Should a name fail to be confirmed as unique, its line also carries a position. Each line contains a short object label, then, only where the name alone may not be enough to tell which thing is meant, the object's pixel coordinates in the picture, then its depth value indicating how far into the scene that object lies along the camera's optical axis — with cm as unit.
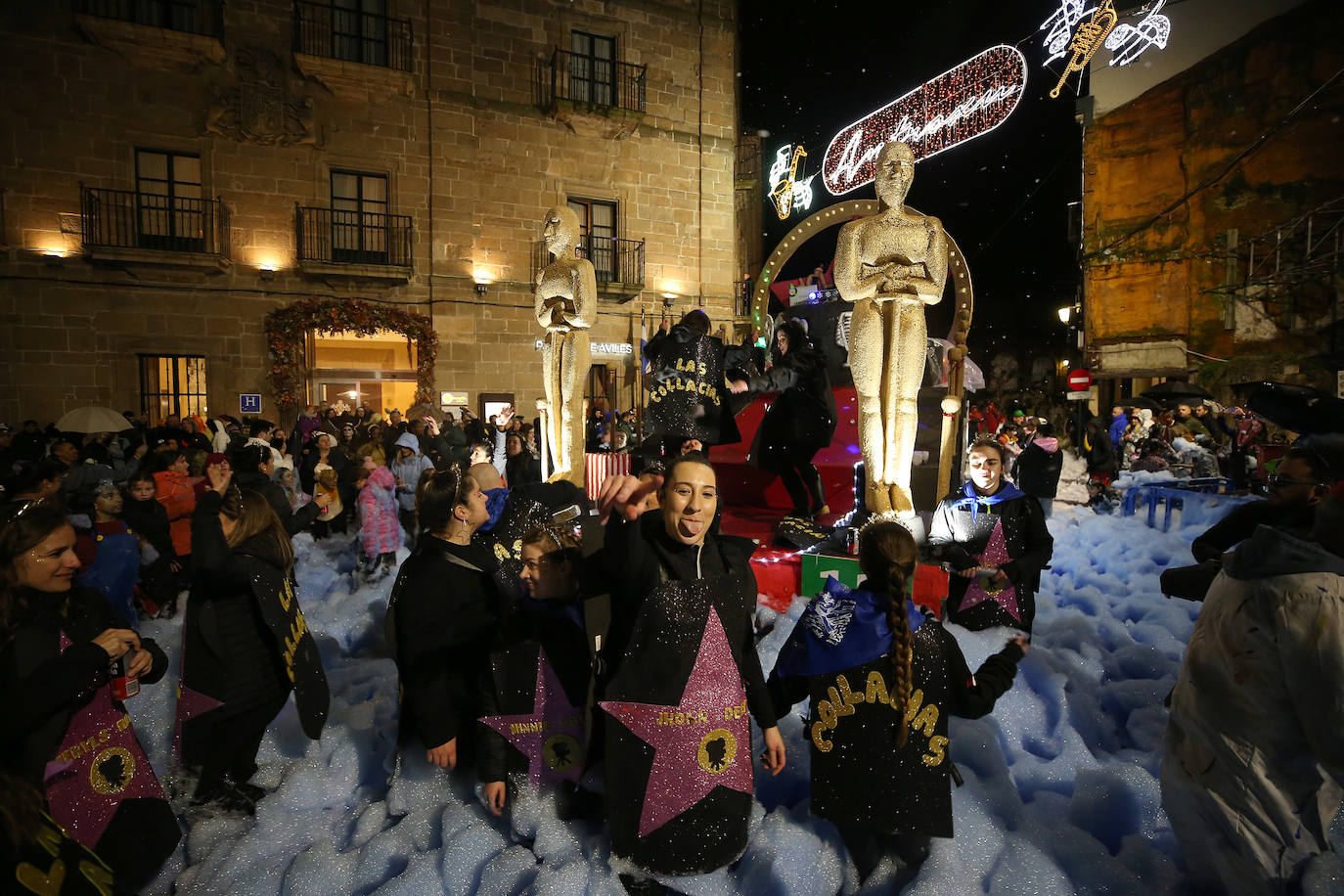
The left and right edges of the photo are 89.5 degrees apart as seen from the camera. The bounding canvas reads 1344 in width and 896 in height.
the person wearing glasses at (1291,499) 277
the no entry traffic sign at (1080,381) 1430
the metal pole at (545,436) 683
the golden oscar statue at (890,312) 477
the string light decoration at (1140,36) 1368
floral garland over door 1488
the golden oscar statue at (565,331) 638
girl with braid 219
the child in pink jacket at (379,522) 636
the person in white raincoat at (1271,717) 173
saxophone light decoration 1198
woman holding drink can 195
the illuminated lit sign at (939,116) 891
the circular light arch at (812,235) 541
